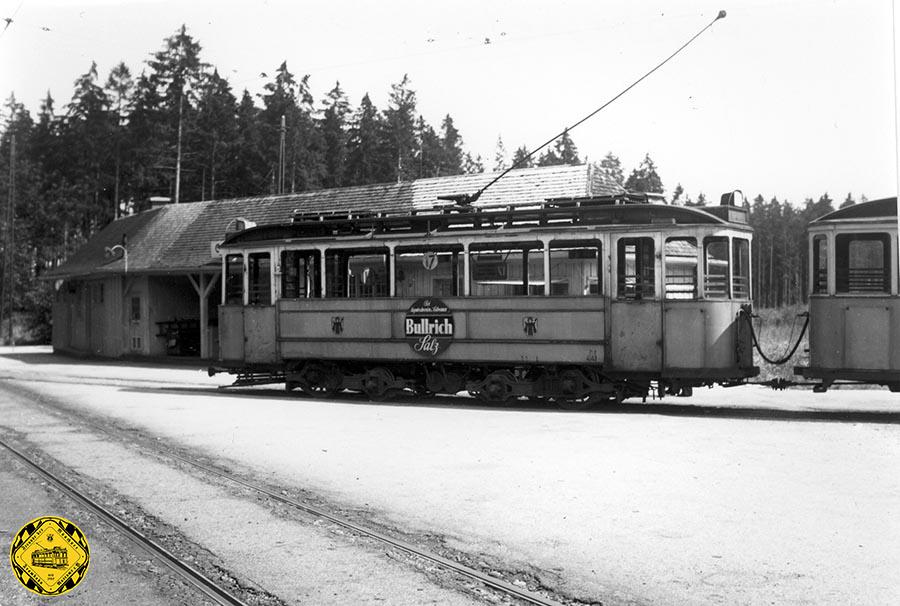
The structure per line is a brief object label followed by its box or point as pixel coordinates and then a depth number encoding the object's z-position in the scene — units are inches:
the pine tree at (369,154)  2461.9
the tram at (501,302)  553.9
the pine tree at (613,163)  3858.3
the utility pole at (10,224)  1672.5
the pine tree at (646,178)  3944.4
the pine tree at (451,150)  3083.2
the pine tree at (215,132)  2208.4
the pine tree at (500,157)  3703.2
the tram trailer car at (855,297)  511.2
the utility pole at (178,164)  1985.7
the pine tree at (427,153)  2760.8
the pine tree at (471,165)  3654.0
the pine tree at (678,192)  4667.8
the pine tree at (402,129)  2440.9
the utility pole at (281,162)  1971.6
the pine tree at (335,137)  2448.3
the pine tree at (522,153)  3300.2
